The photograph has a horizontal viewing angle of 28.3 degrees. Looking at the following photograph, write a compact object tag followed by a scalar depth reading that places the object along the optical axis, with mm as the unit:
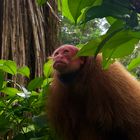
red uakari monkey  1605
